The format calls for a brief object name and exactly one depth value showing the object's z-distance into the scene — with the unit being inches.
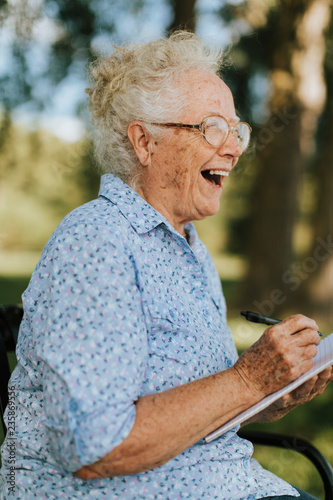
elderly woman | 48.5
